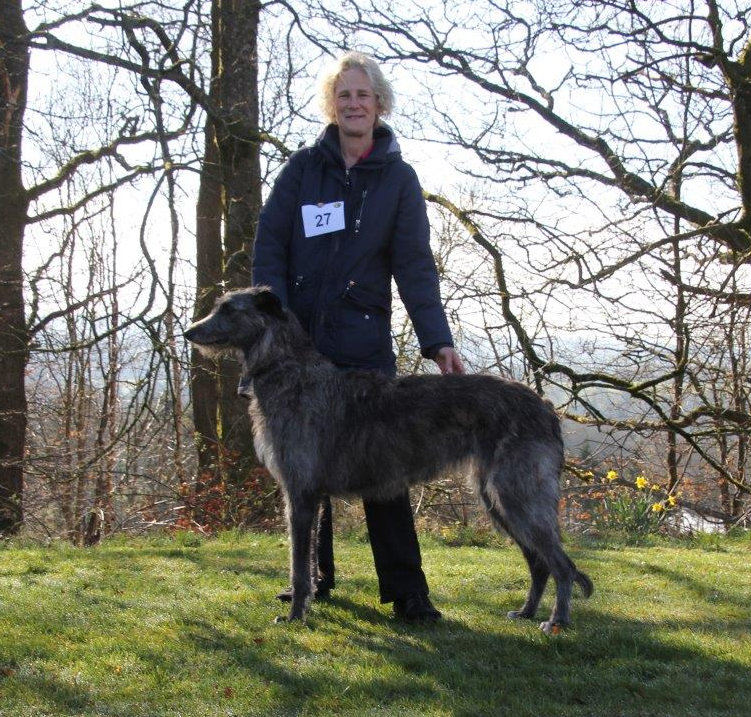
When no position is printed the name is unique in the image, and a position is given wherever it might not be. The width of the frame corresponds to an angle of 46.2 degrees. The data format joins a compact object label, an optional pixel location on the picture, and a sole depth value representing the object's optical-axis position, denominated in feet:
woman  14.53
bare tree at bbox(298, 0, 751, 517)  28.78
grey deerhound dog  13.60
